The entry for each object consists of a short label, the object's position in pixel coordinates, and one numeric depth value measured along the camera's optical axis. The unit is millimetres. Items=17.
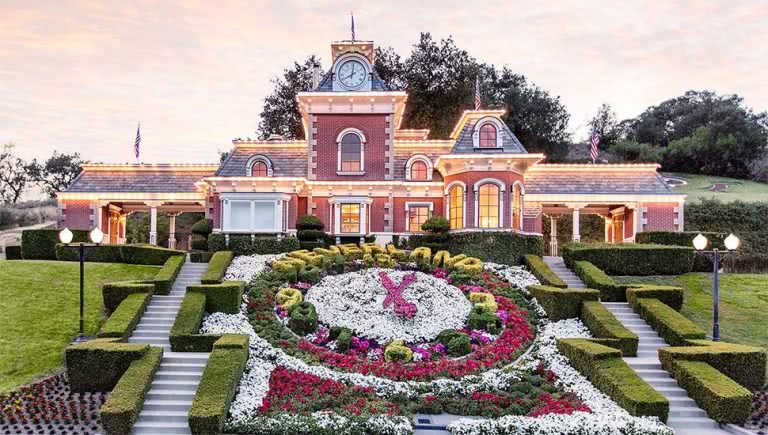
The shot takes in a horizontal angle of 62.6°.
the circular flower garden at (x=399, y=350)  15242
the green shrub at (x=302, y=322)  20844
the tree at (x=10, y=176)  69062
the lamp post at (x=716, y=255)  19219
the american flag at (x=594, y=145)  36344
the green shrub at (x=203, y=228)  30484
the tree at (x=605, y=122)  72638
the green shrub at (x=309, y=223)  29906
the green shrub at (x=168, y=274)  23281
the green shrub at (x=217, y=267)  23656
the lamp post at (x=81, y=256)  19531
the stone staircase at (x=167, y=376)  15297
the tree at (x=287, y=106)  52094
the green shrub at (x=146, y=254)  27844
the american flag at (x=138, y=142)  37219
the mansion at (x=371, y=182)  29672
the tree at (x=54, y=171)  70188
